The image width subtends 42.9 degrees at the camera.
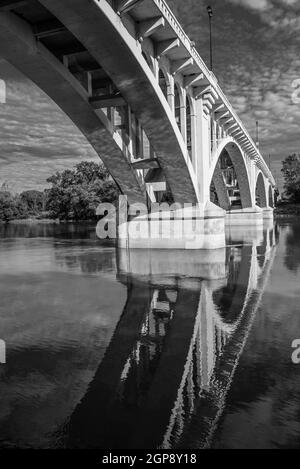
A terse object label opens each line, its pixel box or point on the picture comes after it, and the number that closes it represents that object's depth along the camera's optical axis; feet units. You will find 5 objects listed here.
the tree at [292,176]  317.36
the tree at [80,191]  256.93
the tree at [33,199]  413.80
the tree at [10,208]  340.59
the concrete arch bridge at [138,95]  45.01
